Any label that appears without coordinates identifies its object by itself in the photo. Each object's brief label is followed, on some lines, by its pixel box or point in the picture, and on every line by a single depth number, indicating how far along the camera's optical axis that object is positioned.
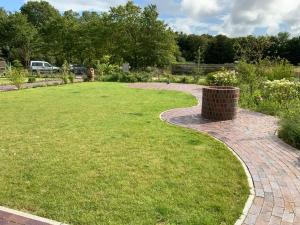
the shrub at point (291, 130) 4.50
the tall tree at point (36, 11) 43.60
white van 25.08
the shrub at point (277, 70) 10.31
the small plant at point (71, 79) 14.90
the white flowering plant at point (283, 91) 7.39
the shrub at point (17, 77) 12.04
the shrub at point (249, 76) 9.14
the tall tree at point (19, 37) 29.31
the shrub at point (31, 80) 15.32
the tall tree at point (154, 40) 23.54
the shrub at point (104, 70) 17.28
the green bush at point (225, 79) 10.33
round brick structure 6.22
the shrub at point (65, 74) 14.57
